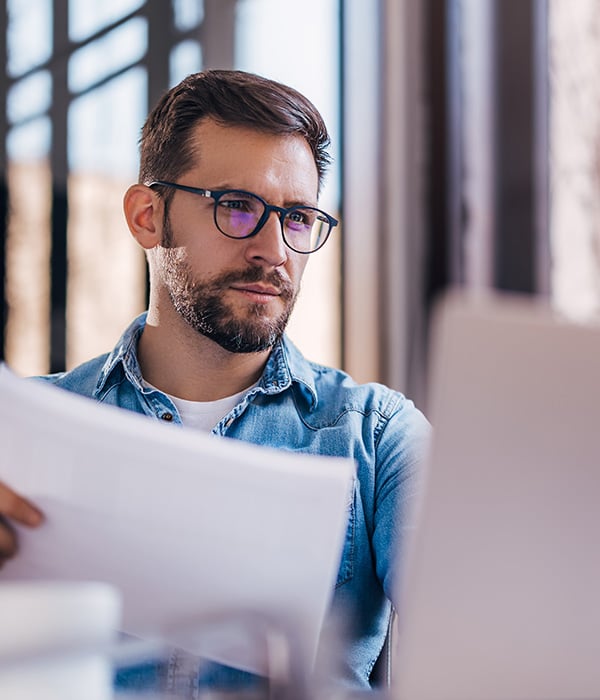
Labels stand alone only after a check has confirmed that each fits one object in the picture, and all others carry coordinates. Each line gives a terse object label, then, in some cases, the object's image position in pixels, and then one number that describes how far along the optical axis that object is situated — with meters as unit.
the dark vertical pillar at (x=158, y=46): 2.16
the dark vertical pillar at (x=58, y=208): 2.04
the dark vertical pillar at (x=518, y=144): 2.05
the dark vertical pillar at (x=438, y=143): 2.17
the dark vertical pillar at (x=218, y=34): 2.24
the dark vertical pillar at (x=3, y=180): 1.97
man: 1.27
